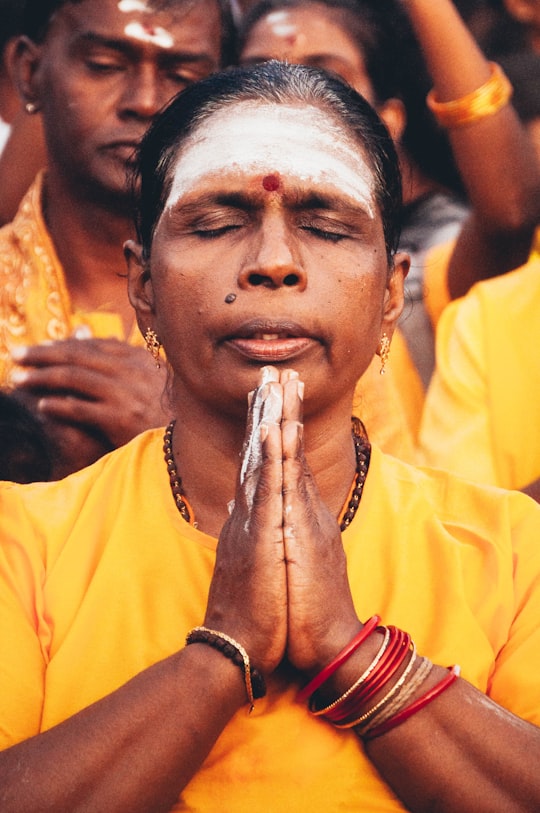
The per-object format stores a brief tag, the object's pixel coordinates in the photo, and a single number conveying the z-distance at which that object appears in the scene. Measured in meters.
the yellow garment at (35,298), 4.50
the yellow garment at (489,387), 4.05
